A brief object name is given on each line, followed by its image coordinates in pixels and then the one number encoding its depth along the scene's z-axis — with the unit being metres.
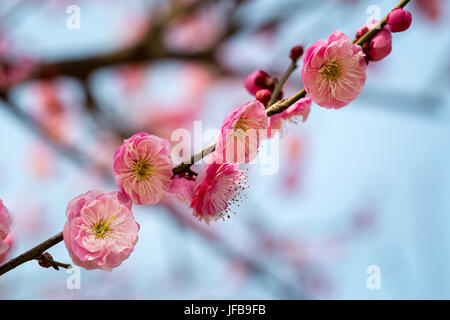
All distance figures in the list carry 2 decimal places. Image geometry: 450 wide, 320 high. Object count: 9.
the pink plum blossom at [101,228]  0.46
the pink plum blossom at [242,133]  0.46
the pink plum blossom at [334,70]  0.47
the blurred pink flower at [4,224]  0.46
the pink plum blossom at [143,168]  0.47
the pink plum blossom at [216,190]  0.47
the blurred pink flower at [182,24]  0.93
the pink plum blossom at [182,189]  0.47
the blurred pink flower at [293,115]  0.49
